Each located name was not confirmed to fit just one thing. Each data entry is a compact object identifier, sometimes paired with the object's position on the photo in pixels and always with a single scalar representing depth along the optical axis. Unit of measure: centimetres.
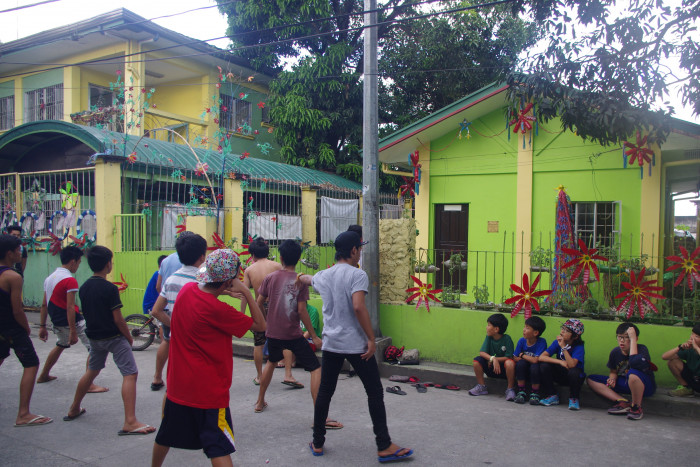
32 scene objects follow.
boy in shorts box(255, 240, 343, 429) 496
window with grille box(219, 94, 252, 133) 1822
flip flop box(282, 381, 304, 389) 617
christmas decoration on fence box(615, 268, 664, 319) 566
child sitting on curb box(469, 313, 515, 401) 579
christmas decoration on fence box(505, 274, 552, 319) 611
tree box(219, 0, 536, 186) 1631
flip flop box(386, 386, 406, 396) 593
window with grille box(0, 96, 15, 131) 1838
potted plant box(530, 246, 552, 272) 636
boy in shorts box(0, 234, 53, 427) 477
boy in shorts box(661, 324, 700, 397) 523
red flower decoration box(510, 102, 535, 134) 1009
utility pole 688
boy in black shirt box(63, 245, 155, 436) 477
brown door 1147
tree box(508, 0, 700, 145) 585
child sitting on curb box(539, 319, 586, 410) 543
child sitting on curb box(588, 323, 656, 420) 514
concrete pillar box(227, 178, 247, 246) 986
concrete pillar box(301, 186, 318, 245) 1268
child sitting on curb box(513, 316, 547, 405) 559
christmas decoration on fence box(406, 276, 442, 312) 688
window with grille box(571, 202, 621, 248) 984
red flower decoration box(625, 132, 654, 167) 887
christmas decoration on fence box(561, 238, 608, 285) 593
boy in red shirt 318
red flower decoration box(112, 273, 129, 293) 993
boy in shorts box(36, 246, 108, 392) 550
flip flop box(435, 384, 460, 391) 617
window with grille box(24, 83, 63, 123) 1689
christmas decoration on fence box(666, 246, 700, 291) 540
